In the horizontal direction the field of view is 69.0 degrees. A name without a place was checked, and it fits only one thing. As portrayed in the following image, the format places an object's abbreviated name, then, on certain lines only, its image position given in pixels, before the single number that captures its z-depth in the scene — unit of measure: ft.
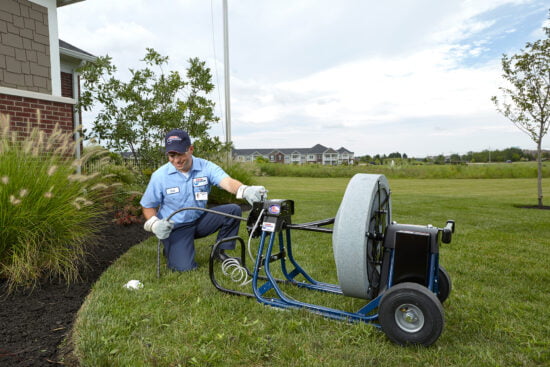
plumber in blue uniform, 14.10
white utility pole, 40.22
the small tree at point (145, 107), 27.58
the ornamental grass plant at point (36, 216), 11.96
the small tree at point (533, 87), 33.91
